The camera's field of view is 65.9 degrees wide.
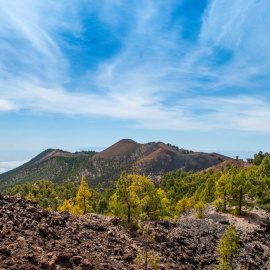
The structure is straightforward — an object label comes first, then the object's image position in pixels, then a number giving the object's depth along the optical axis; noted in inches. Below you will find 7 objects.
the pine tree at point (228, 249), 939.3
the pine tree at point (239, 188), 1593.3
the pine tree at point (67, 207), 1751.5
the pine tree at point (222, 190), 1728.6
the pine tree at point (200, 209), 1729.2
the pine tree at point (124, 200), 1159.6
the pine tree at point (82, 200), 1574.8
